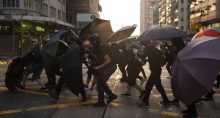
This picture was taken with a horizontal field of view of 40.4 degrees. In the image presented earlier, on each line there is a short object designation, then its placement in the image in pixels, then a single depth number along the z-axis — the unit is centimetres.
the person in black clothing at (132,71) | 779
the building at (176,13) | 8412
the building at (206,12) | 5301
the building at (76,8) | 5812
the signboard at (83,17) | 5014
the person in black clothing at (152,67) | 690
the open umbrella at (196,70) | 533
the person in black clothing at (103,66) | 690
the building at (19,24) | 3134
